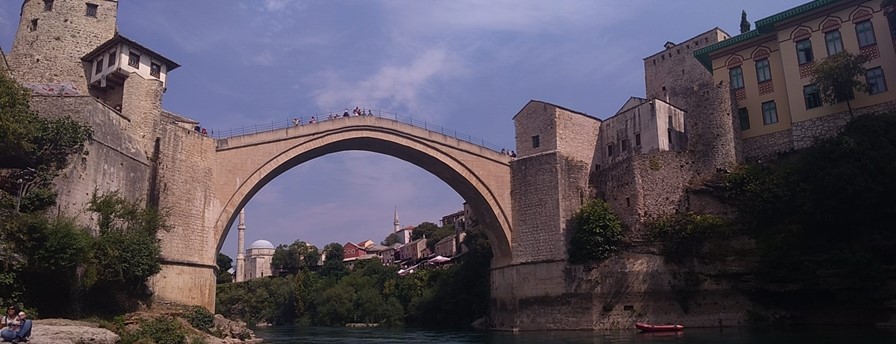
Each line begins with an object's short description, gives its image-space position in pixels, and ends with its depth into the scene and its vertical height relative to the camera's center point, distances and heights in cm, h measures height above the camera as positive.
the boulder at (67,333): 1266 -37
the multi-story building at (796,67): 2378 +873
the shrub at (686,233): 2388 +223
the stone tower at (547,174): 2767 +535
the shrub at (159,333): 1616 -53
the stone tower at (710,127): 2631 +679
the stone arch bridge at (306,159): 2205 +553
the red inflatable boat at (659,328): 2283 -113
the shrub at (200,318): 1991 -23
